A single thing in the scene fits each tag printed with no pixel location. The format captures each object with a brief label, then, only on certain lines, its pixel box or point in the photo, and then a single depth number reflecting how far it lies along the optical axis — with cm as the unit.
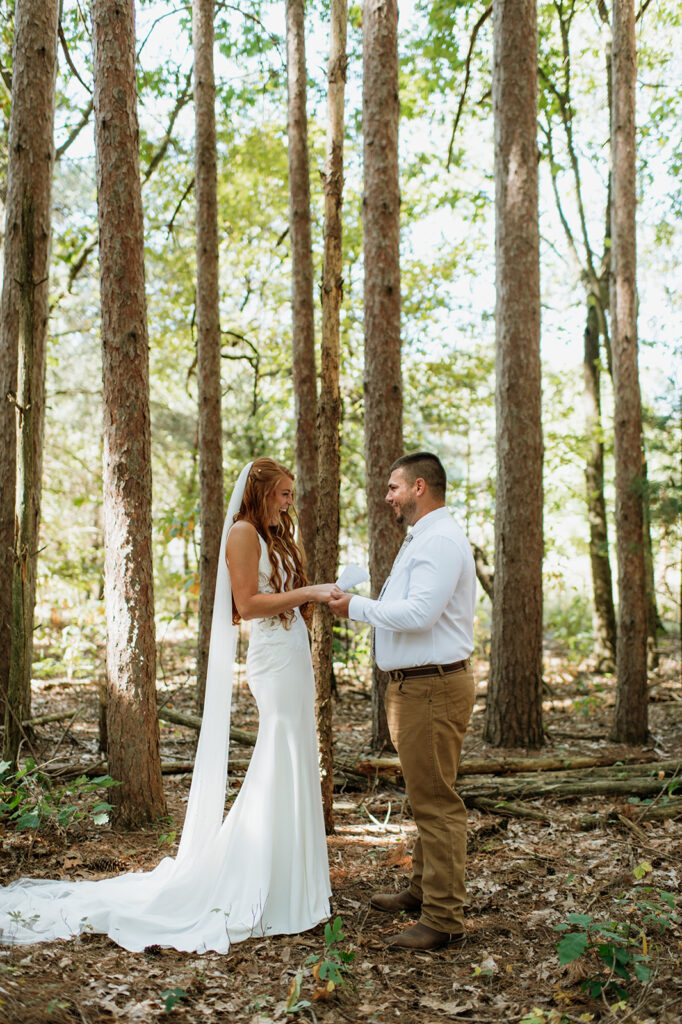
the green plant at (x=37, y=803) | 527
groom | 424
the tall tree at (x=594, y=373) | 1553
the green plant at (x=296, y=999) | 353
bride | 439
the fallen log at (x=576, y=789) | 665
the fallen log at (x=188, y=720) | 811
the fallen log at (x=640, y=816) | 616
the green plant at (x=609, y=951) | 359
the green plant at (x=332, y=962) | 374
